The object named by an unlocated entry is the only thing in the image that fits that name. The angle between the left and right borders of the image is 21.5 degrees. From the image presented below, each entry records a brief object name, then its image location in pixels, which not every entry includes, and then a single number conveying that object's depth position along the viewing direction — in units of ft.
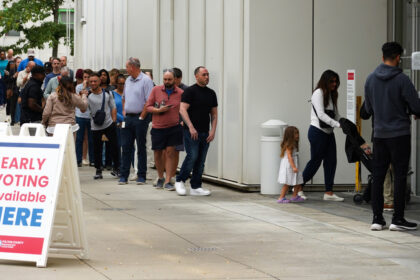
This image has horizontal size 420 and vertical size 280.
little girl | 47.57
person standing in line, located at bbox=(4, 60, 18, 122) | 105.23
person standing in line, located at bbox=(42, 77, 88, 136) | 54.39
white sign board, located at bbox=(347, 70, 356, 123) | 48.34
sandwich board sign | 30.40
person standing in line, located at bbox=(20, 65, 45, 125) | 55.67
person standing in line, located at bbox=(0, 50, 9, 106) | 111.45
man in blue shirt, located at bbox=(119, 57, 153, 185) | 56.03
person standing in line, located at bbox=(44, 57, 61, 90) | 76.02
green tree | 160.94
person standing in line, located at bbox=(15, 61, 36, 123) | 89.29
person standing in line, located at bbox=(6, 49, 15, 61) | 115.55
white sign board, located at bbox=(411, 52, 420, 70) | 40.63
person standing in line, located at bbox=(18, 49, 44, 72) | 93.35
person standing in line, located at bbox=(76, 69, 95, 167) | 66.74
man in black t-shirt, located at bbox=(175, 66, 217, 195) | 50.60
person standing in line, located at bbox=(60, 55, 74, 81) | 89.90
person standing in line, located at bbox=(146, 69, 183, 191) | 52.90
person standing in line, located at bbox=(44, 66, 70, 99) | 70.08
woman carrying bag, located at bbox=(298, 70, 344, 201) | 48.24
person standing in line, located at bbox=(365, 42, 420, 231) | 38.01
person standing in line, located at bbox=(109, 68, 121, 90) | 65.10
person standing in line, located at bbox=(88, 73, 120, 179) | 60.44
